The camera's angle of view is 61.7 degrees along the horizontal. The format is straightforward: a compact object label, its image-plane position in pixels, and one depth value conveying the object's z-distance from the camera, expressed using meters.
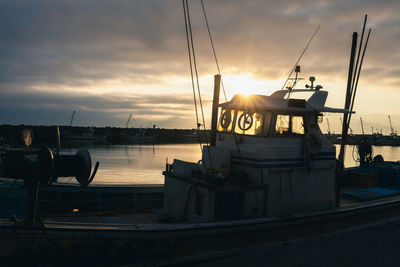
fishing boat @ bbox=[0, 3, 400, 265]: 5.92
